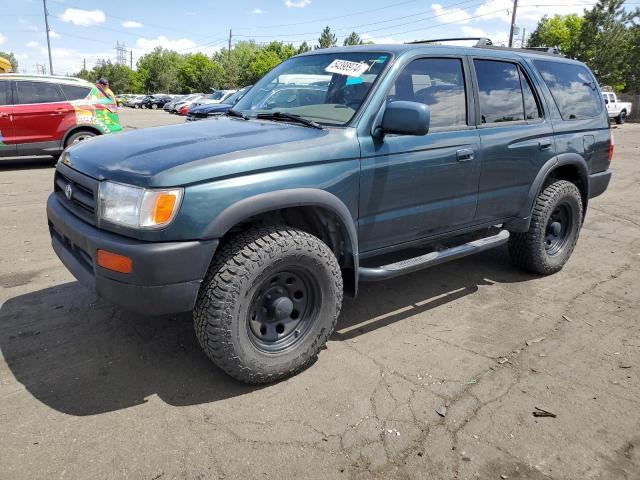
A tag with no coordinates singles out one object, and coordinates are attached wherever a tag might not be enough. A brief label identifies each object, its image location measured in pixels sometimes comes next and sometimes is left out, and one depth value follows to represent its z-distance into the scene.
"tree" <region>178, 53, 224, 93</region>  70.81
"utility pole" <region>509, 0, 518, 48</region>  32.38
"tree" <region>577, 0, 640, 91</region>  39.09
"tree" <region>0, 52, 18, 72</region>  95.54
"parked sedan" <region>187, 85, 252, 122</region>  14.56
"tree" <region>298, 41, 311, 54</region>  76.22
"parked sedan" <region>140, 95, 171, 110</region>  52.62
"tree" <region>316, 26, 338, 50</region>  71.69
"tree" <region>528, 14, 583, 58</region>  55.56
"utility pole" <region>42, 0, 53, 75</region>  58.25
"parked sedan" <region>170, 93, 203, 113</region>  39.69
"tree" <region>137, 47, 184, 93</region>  85.12
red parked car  9.41
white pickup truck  30.09
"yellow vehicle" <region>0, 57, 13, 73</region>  15.28
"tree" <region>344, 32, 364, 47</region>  68.49
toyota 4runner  2.53
